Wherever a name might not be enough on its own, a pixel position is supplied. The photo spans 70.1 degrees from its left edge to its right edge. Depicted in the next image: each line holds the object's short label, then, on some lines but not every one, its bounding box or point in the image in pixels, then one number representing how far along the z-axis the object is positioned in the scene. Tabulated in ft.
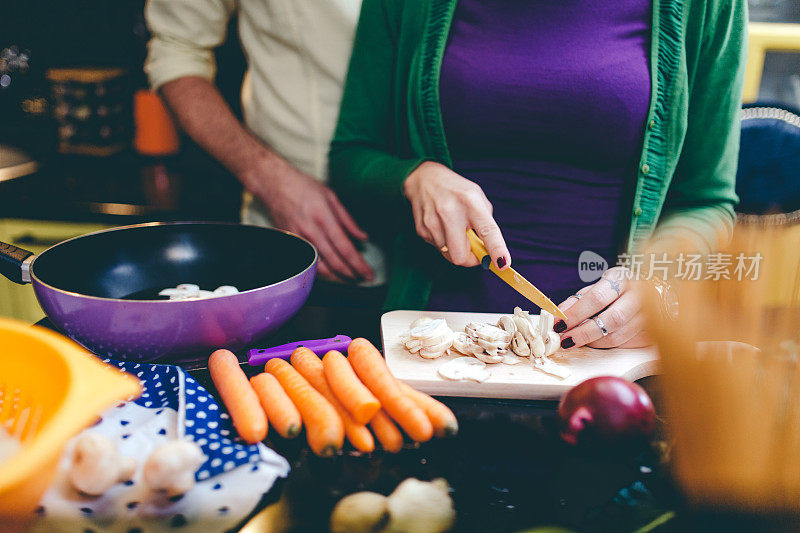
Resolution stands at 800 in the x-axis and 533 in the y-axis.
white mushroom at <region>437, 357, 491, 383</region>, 2.58
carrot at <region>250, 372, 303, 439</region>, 2.10
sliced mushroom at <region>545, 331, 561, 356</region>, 2.83
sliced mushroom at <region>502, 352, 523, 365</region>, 2.74
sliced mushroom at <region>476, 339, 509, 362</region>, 2.77
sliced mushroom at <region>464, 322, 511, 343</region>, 2.81
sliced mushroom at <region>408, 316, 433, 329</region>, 2.91
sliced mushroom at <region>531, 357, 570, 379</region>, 2.64
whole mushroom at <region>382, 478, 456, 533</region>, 1.71
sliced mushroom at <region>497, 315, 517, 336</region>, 2.88
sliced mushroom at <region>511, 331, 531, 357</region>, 2.79
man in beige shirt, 4.17
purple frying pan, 2.43
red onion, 2.08
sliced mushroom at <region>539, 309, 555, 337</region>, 2.85
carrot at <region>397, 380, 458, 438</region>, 2.15
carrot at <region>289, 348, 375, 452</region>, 2.09
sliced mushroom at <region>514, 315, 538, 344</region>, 2.83
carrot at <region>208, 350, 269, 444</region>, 2.06
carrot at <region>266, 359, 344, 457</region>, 2.04
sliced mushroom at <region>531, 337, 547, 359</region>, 2.78
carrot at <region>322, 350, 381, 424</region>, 2.16
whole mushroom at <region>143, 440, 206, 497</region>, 1.72
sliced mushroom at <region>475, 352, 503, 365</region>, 2.74
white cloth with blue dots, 1.69
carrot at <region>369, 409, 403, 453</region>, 2.10
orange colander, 1.36
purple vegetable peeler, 2.65
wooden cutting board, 2.57
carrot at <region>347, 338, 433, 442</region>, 2.11
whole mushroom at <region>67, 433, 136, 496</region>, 1.68
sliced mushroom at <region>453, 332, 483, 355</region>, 2.83
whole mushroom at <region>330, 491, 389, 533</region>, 1.70
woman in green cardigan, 3.45
